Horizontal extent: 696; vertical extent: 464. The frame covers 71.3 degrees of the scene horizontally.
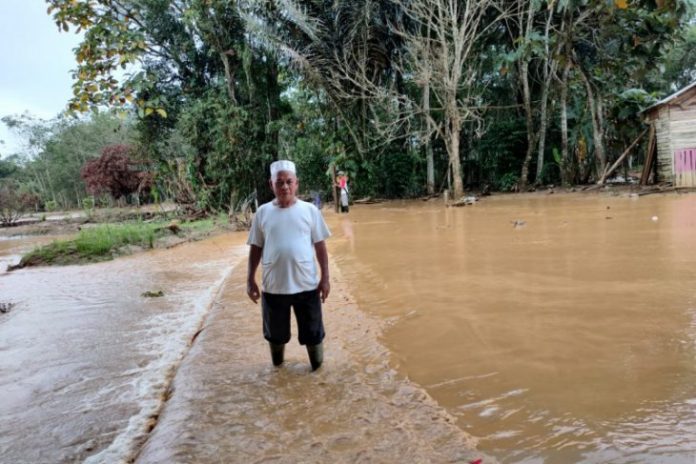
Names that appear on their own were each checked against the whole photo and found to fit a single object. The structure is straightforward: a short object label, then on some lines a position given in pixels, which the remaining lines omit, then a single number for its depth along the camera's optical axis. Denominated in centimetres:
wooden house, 1441
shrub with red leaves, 2714
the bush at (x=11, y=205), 2484
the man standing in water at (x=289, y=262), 323
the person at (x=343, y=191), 1723
